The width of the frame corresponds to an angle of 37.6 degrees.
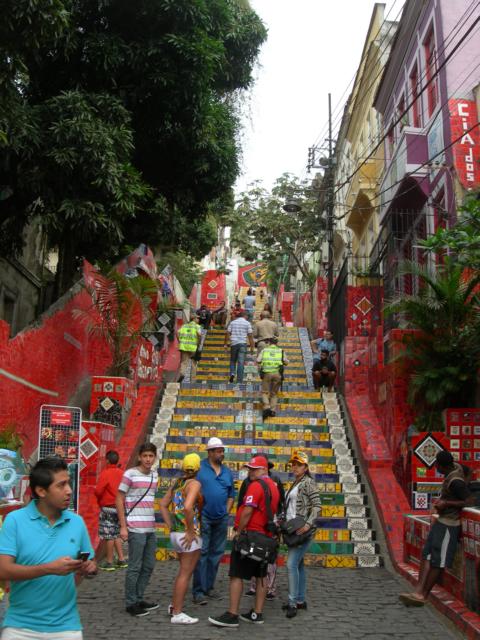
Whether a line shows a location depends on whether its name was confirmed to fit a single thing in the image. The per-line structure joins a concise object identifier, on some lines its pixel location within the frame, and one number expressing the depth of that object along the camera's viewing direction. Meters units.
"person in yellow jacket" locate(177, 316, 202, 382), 17.41
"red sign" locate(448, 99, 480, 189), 13.88
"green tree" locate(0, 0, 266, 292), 12.52
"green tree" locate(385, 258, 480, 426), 11.22
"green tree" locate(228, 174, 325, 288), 28.48
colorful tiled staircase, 9.95
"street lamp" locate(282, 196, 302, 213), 25.91
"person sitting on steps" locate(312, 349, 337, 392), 15.98
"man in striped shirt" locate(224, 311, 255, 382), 16.27
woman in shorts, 6.52
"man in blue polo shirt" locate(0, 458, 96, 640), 3.28
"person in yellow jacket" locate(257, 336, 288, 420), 14.16
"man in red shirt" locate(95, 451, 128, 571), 8.64
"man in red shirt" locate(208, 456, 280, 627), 6.46
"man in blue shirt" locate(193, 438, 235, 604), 7.41
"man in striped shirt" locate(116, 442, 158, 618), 6.69
